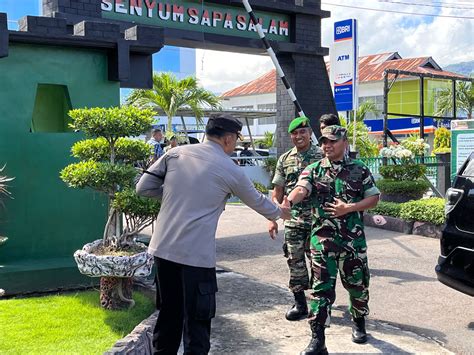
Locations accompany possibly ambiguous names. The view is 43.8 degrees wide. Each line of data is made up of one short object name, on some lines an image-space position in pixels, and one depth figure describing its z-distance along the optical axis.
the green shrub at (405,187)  11.69
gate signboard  10.05
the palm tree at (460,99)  34.41
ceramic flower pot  4.78
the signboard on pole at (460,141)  10.20
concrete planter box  10.22
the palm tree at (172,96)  17.39
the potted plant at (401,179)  11.74
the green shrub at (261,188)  15.42
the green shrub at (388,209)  10.55
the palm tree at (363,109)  30.53
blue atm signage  12.84
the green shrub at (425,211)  9.77
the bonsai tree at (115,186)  4.87
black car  4.73
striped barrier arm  8.45
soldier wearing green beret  5.24
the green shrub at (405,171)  12.11
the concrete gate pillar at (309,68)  12.32
